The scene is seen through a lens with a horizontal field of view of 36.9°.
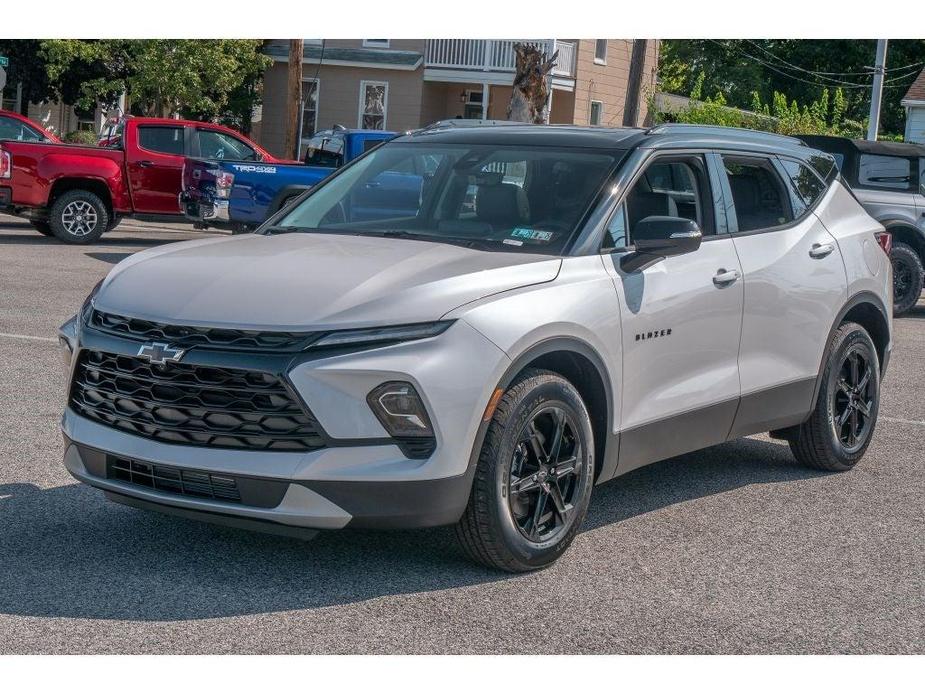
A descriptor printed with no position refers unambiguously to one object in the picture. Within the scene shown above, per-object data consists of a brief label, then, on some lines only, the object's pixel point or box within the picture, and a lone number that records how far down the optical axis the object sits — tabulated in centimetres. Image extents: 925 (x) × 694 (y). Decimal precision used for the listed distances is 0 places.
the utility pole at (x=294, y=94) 2983
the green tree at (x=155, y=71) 3400
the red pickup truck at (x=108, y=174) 1917
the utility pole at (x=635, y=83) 2603
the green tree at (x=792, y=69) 6116
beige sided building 3919
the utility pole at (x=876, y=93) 3127
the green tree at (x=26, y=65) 3538
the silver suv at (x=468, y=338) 487
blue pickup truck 1820
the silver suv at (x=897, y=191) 1703
